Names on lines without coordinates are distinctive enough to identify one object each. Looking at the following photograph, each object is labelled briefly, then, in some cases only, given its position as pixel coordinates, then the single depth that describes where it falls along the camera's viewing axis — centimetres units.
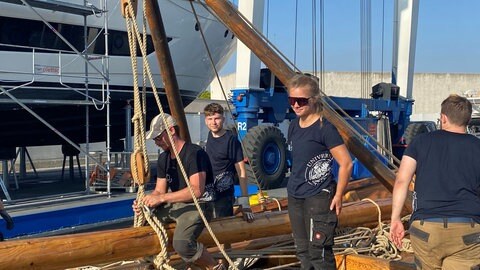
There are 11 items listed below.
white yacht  1042
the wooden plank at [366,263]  457
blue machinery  1165
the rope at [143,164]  400
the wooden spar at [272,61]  504
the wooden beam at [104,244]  353
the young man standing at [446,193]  350
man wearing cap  414
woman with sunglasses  404
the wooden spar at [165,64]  505
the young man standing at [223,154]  546
